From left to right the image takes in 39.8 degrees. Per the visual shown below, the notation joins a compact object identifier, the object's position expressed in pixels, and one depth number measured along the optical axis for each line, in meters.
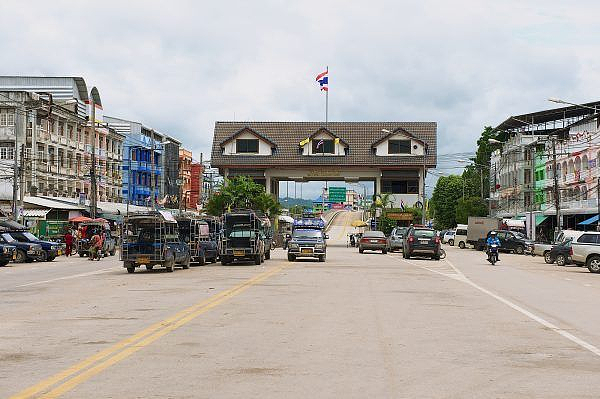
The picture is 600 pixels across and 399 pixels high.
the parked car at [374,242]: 57.91
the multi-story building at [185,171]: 119.24
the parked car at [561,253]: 45.12
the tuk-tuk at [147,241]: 31.33
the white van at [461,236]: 80.69
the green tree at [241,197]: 73.12
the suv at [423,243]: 46.31
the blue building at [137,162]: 98.69
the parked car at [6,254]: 39.31
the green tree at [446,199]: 132.00
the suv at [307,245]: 42.31
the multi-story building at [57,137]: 69.56
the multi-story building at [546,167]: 75.06
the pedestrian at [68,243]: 52.56
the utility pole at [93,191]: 55.97
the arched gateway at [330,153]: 79.19
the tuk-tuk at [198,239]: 37.06
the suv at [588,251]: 37.97
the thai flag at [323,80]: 83.94
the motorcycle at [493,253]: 42.52
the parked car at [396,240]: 60.96
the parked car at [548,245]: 48.59
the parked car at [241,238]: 37.92
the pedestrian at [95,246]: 46.12
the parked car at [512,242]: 65.06
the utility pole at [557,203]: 63.06
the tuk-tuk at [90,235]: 50.91
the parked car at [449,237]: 92.24
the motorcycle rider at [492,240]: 42.67
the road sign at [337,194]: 161.25
